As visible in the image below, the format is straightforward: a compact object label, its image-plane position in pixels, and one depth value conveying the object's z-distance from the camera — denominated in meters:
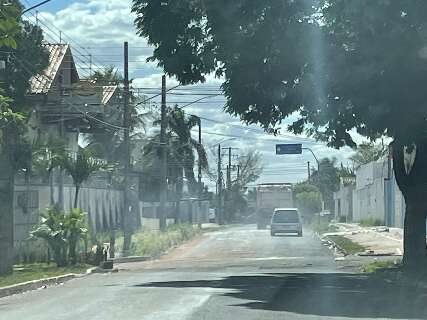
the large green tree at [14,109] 22.08
